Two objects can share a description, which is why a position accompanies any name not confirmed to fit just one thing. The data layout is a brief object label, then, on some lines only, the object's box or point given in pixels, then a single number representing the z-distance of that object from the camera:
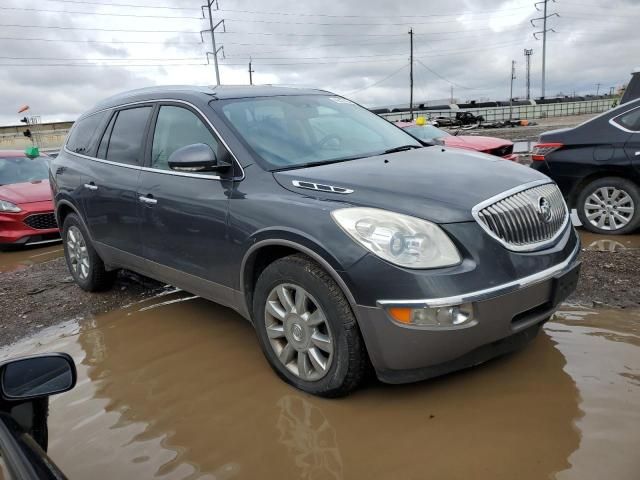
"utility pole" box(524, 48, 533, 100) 84.71
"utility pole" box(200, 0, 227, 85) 51.28
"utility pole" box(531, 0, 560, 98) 70.94
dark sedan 5.98
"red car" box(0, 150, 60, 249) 7.81
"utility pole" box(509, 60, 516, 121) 50.16
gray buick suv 2.56
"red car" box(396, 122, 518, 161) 9.73
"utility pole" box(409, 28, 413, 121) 55.81
